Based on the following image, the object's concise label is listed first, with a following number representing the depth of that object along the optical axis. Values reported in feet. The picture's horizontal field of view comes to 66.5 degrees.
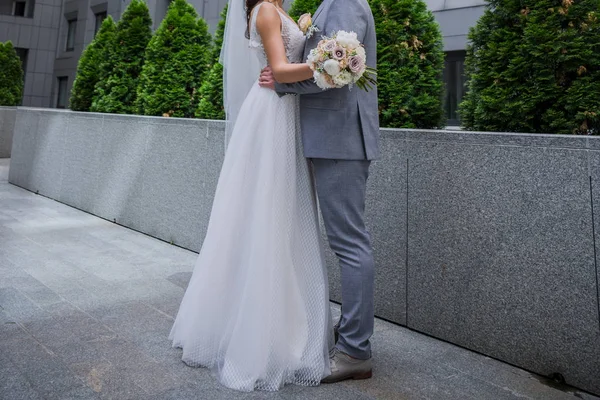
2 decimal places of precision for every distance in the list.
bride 8.49
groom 8.54
